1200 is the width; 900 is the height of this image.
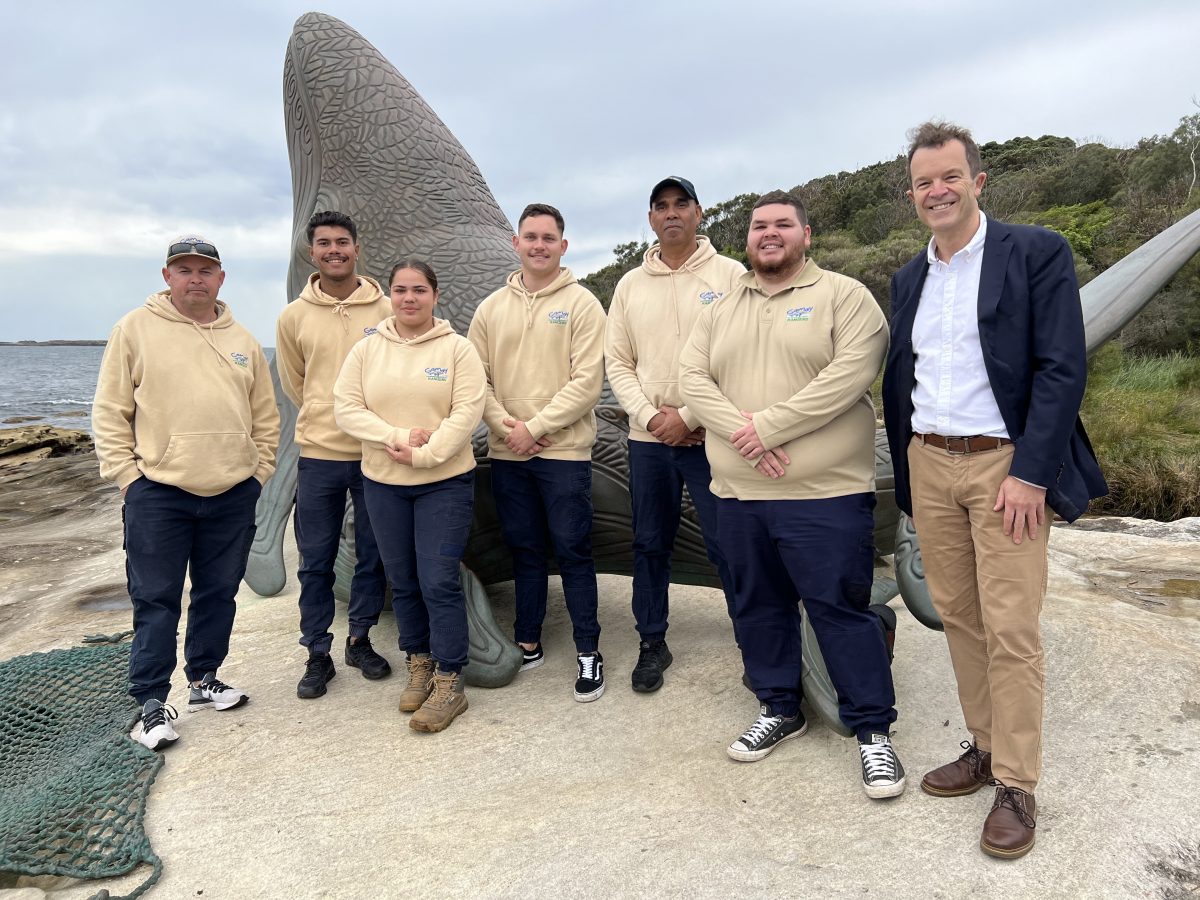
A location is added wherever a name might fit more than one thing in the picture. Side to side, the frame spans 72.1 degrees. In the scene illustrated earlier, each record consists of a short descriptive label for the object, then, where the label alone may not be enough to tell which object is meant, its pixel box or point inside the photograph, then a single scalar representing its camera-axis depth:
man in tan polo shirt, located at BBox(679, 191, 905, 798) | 2.76
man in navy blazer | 2.28
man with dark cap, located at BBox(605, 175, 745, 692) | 3.35
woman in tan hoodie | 3.28
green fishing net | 2.57
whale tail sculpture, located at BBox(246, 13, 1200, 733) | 4.21
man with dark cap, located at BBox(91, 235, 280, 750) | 3.17
